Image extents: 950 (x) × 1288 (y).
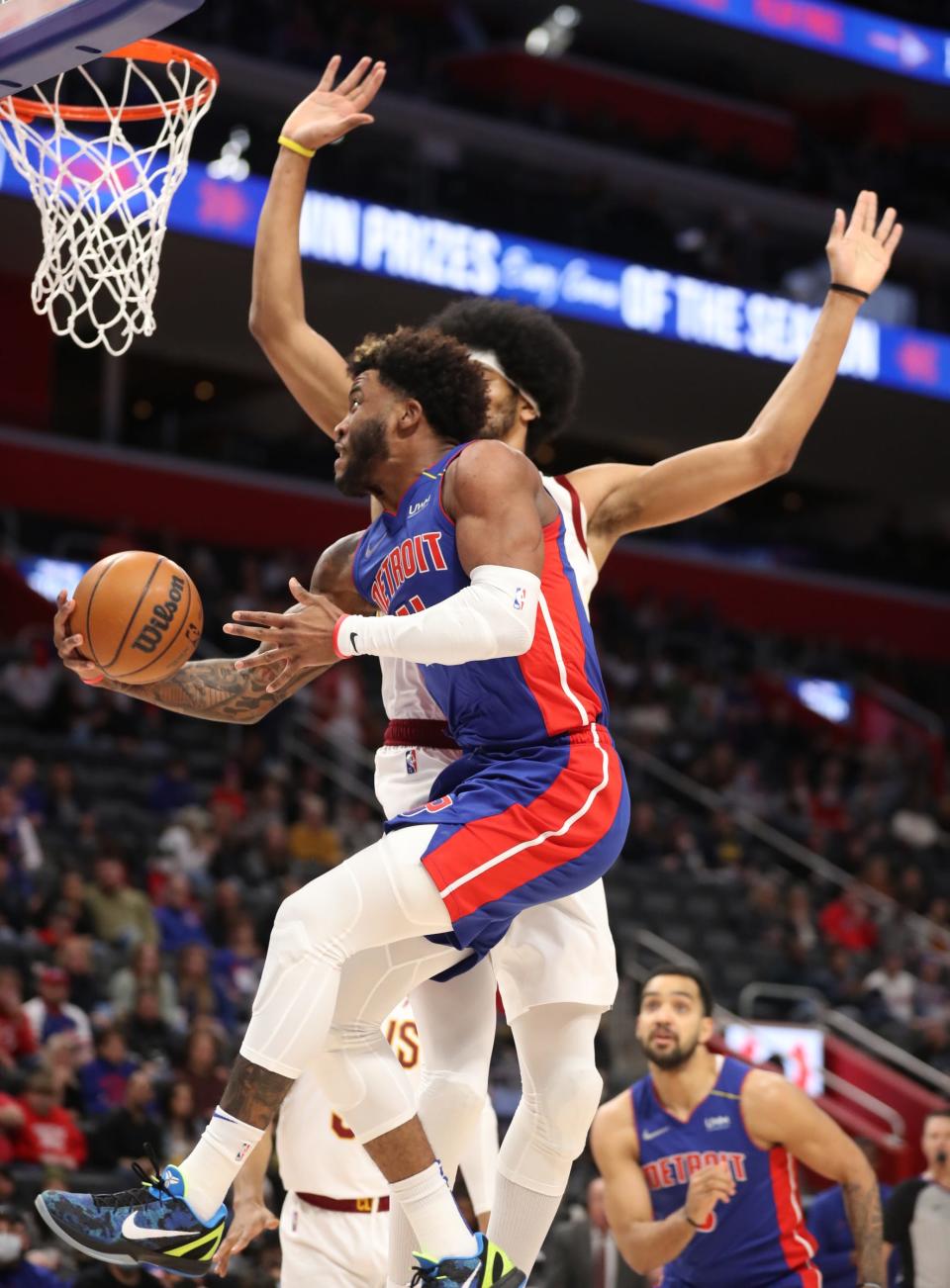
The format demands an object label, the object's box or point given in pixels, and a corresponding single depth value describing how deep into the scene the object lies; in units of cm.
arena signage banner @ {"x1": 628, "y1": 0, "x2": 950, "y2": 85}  2334
